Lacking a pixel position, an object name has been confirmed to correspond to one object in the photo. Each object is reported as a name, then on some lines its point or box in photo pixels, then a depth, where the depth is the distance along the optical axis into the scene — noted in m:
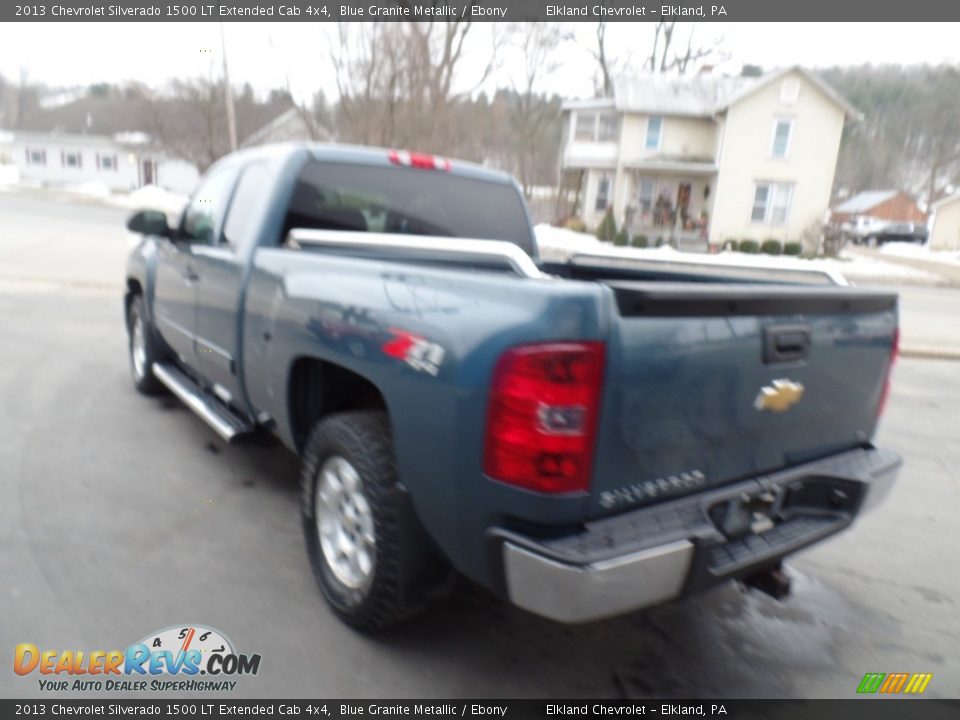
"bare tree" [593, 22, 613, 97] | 40.38
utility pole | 22.77
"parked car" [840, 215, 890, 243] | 46.00
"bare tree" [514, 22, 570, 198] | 35.09
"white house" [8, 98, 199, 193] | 51.59
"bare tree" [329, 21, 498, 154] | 24.52
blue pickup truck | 2.04
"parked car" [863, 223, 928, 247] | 46.22
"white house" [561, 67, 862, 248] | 29.86
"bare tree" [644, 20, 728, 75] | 39.66
